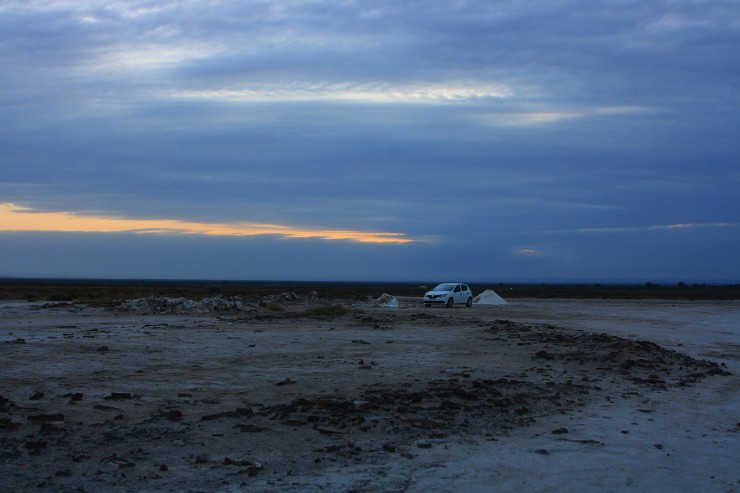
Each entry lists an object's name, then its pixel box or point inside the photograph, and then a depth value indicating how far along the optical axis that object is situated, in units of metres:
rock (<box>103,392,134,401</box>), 11.31
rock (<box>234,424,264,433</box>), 9.35
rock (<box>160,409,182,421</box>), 9.87
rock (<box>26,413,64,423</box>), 9.55
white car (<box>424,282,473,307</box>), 51.31
